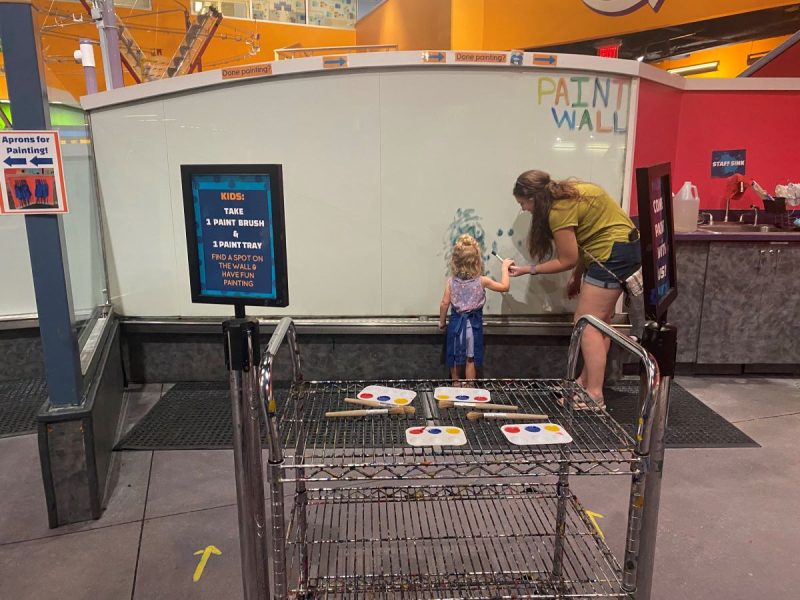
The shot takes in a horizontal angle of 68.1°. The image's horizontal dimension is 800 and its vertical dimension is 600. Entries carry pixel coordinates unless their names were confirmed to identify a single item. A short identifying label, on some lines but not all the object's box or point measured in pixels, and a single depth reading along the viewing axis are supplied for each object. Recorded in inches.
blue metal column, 87.4
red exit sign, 167.3
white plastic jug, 168.1
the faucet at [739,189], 181.6
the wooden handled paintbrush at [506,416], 68.2
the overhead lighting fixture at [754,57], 255.1
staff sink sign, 181.9
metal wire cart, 58.1
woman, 133.5
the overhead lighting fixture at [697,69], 273.3
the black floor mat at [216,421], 130.6
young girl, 139.9
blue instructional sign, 60.2
